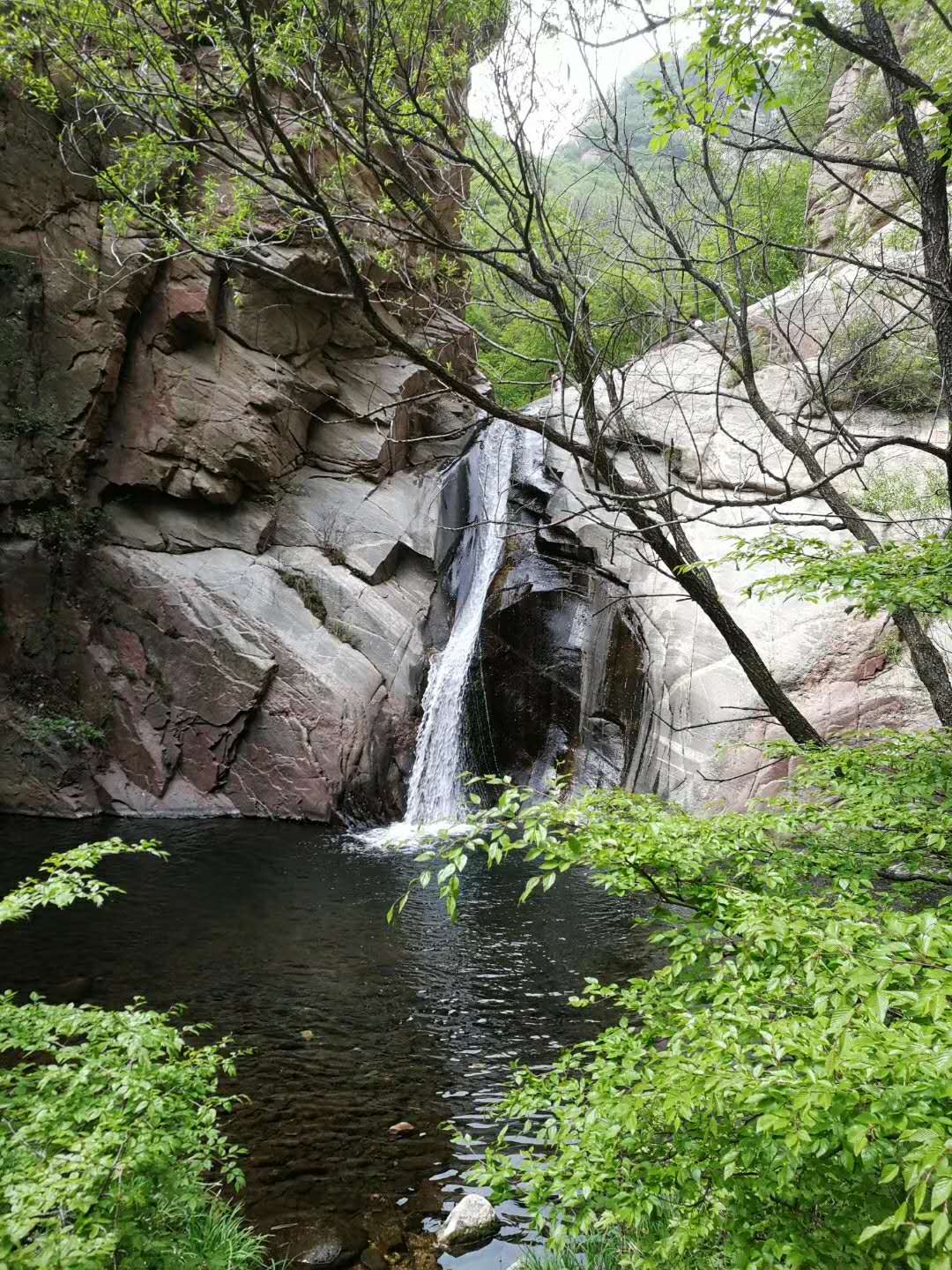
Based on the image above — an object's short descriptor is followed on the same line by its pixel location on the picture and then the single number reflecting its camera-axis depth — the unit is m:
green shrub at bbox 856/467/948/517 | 11.46
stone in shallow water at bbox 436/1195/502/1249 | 4.26
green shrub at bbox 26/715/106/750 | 13.46
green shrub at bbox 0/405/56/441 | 13.90
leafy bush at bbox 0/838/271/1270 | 2.50
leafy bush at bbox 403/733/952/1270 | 1.89
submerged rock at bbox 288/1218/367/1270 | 4.06
